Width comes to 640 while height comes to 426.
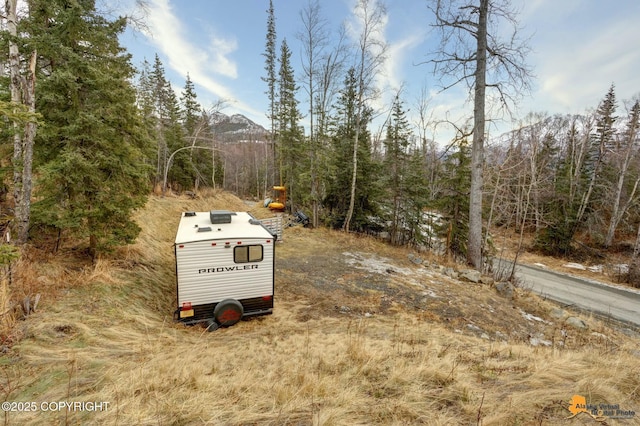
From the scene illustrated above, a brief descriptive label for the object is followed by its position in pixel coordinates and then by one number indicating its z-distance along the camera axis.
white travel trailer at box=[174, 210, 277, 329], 5.53
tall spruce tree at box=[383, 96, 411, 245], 15.47
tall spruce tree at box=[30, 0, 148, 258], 5.50
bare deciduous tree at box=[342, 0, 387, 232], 13.97
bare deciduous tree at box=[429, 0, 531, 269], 9.45
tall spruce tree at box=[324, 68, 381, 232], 16.38
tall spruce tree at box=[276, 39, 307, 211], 20.61
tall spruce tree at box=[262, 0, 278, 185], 24.48
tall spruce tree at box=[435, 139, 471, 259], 13.99
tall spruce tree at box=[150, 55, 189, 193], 23.22
